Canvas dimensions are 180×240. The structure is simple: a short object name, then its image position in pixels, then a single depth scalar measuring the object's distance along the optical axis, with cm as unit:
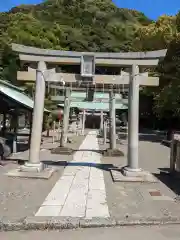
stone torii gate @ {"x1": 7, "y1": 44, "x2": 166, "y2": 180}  558
